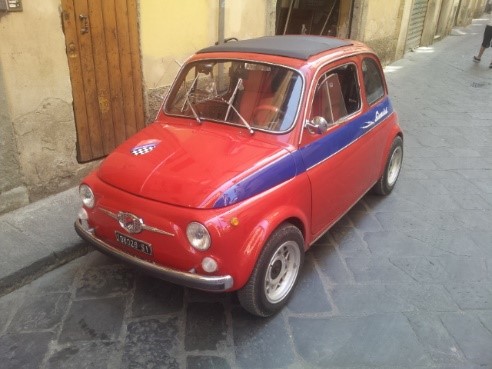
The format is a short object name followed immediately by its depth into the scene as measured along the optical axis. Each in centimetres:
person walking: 1135
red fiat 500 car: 266
